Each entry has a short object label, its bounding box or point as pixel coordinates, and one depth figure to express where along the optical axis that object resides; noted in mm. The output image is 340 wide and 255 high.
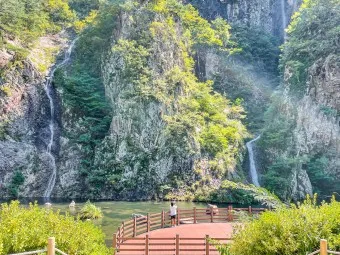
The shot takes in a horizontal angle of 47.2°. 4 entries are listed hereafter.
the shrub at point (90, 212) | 25781
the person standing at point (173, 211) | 21234
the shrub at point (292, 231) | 8992
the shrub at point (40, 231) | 9227
